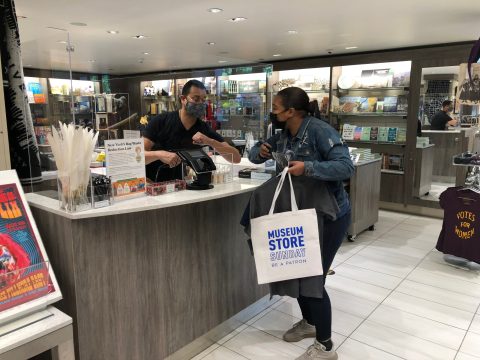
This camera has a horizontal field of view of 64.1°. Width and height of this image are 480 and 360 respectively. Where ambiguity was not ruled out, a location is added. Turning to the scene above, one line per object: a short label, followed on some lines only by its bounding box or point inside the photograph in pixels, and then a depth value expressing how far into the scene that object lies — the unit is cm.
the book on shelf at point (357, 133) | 634
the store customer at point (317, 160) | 190
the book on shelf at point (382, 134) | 603
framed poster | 130
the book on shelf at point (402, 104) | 575
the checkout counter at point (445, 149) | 527
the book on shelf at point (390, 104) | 589
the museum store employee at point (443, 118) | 532
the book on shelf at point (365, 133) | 626
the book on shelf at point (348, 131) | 641
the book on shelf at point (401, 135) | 583
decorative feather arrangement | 163
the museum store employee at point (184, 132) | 241
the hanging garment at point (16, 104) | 177
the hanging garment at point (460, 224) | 360
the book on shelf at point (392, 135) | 594
